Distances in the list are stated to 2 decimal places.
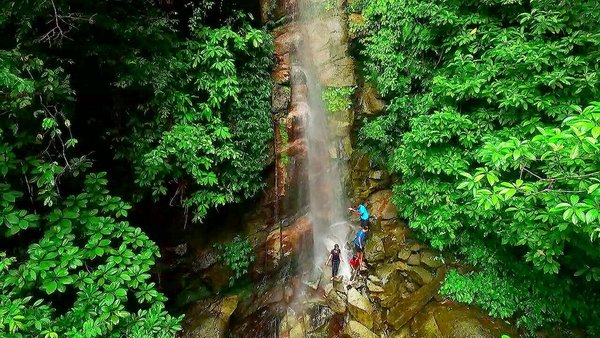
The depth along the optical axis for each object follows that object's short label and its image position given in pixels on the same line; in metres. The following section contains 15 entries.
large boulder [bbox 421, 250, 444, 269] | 7.42
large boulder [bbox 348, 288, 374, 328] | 7.09
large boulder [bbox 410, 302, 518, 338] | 6.16
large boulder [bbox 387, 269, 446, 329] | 6.86
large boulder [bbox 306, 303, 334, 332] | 7.54
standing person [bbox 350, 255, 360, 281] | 8.22
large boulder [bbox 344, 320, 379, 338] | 6.84
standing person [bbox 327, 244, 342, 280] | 8.28
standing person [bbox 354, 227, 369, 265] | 8.43
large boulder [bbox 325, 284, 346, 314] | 7.51
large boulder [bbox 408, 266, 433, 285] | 7.30
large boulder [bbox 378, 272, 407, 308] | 7.26
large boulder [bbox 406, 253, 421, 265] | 7.61
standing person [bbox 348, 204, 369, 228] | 8.49
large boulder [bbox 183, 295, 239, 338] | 7.06
